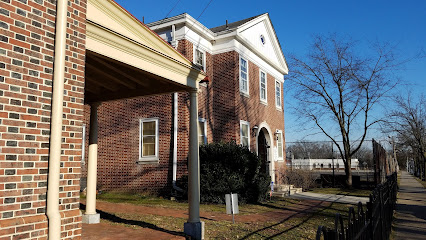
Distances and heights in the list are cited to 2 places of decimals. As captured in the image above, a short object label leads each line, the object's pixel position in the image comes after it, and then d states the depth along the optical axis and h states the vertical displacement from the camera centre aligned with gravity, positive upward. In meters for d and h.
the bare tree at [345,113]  22.23 +2.92
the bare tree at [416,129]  31.80 +2.59
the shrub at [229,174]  12.41 -0.57
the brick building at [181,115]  13.62 +1.86
